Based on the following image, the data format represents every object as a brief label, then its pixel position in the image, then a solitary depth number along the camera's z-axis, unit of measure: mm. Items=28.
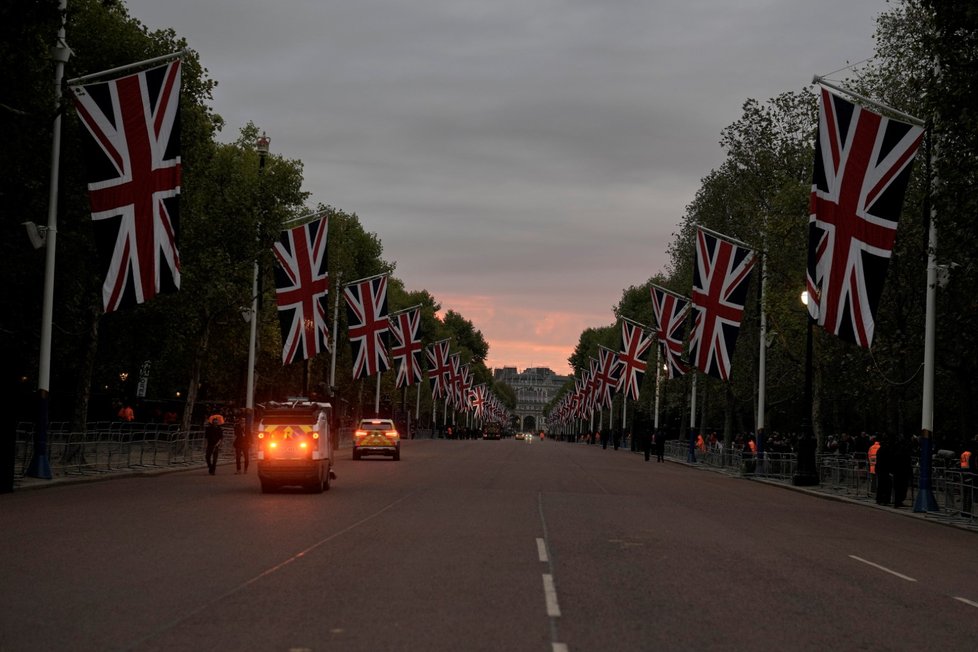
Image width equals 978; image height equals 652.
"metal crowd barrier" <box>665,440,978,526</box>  27766
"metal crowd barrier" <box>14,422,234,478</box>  32250
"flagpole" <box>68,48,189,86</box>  25614
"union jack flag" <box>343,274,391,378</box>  54938
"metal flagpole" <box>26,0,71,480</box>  26953
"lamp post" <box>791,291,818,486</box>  40506
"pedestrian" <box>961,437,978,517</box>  27192
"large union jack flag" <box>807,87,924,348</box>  25906
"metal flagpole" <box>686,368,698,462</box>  61344
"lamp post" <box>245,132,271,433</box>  44228
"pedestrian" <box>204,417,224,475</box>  35156
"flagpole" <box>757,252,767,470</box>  45875
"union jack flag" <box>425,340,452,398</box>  91875
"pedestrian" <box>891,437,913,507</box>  31031
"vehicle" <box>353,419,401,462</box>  49375
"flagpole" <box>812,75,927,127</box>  26155
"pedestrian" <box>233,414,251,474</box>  36969
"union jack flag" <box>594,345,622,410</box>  81312
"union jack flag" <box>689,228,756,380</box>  42031
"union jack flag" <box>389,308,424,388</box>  72625
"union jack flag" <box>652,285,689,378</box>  53125
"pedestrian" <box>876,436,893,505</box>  31406
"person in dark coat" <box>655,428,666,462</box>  62003
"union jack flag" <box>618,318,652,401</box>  66438
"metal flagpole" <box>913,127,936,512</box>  28000
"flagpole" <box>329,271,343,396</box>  61625
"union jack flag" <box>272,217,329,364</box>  39219
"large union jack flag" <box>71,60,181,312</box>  24016
